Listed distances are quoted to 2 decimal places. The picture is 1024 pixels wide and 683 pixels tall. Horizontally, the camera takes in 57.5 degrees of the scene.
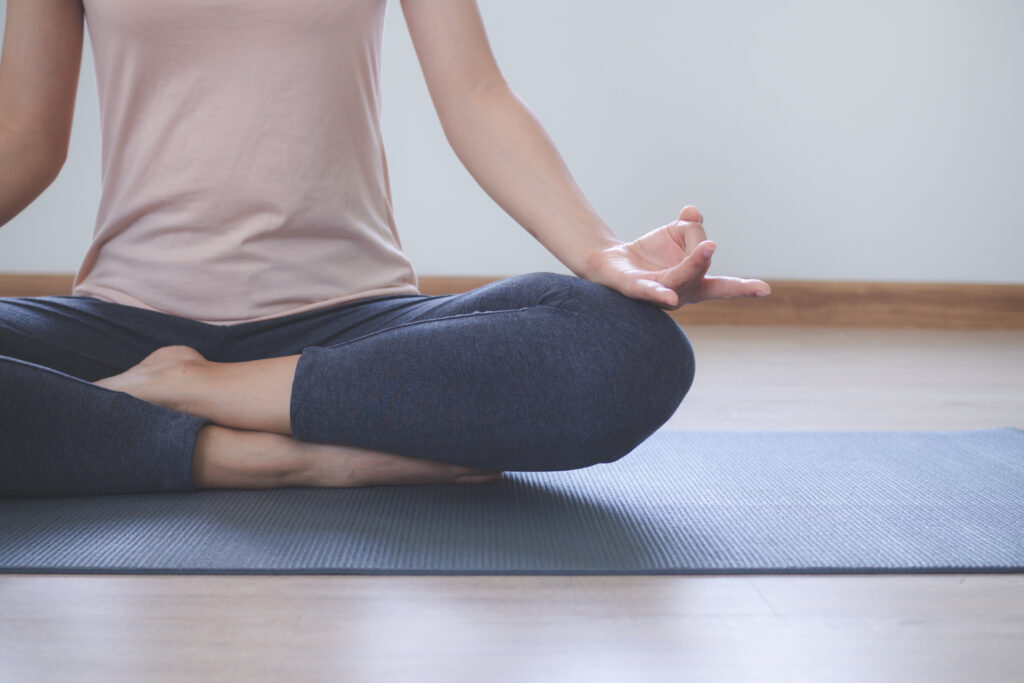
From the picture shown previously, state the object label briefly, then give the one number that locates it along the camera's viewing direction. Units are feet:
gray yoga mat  2.51
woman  2.96
